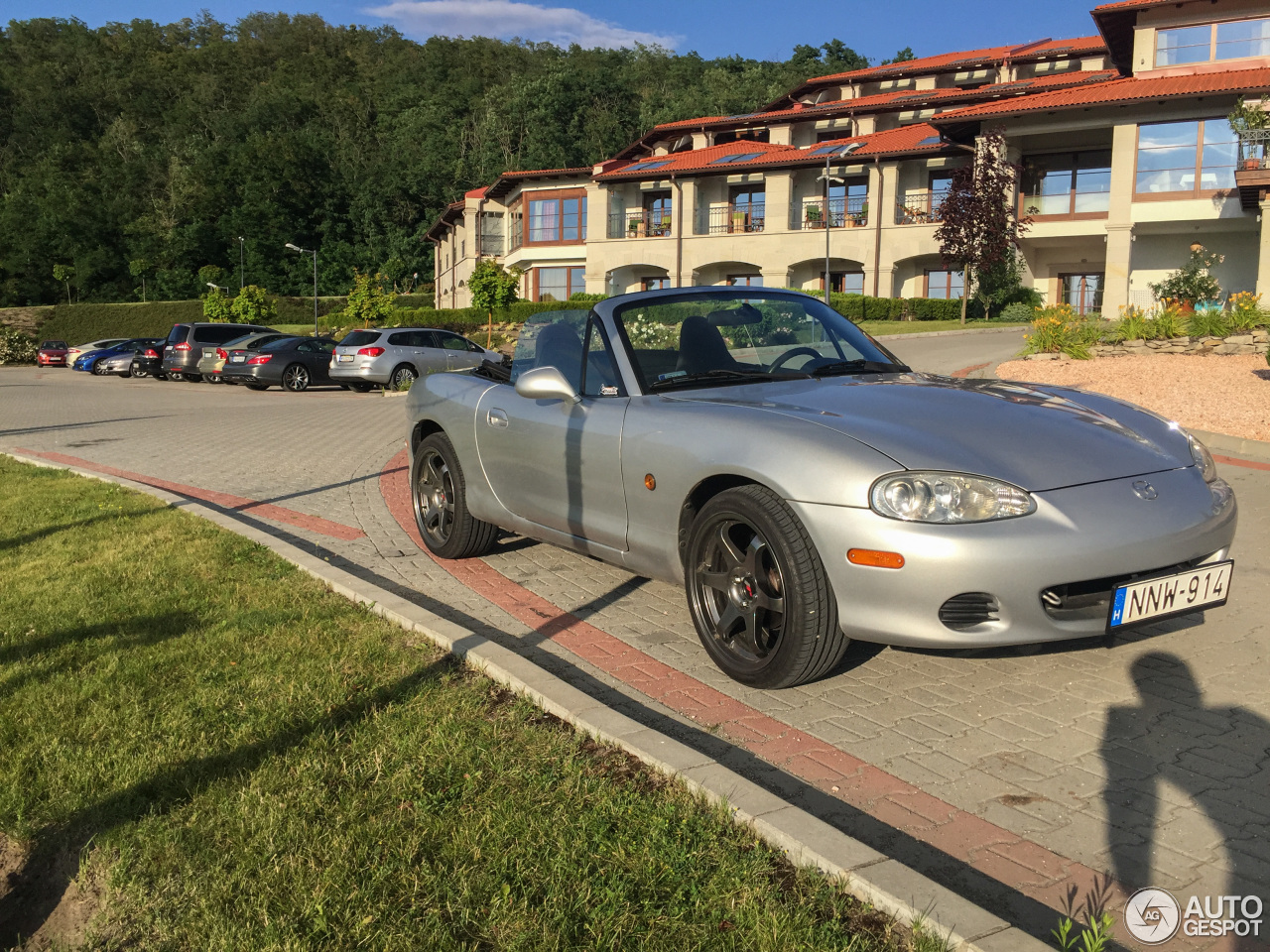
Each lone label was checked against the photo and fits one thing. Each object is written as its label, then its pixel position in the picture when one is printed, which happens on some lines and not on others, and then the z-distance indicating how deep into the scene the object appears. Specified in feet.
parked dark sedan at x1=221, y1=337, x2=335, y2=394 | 87.61
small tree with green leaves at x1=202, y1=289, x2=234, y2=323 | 198.18
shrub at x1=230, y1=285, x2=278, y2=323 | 191.01
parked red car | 154.92
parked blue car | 121.29
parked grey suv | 99.30
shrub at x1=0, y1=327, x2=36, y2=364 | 164.25
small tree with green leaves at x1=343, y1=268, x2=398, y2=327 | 149.79
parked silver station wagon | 77.61
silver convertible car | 11.64
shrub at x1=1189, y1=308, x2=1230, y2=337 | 57.31
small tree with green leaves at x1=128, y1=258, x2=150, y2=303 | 276.41
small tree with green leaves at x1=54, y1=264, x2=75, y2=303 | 273.13
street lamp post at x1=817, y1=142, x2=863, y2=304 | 136.77
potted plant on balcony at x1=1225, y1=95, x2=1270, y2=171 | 80.23
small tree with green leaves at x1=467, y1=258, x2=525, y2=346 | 139.74
